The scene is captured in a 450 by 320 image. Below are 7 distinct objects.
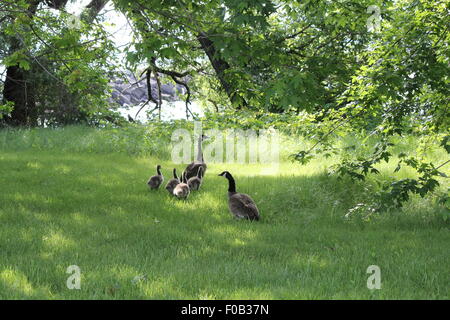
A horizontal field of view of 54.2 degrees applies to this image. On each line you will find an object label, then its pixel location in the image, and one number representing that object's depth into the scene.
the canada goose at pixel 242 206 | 10.14
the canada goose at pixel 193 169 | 13.65
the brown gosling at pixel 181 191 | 11.74
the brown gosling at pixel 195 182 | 12.73
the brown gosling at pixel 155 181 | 12.89
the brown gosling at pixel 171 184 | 12.49
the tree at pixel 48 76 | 10.55
